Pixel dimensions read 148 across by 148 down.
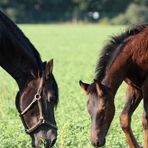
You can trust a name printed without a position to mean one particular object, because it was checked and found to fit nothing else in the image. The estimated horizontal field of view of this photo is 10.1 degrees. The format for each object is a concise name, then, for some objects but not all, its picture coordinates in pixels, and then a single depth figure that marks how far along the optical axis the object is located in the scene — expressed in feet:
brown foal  35.76
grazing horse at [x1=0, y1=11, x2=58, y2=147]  32.35
